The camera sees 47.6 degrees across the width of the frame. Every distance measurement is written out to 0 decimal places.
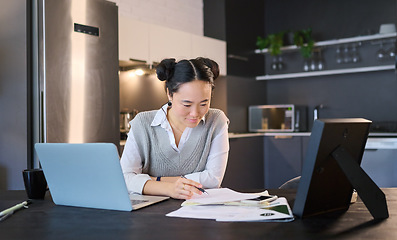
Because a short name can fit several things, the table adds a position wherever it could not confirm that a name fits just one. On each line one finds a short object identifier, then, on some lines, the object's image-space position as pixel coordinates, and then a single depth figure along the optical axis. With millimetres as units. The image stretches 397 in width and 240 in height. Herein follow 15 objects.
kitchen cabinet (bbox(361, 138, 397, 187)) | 4160
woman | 1919
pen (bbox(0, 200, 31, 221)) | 1293
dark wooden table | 1065
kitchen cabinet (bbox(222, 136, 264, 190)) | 4652
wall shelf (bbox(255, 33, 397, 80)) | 4805
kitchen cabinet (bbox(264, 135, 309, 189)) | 4949
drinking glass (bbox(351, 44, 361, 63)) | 4910
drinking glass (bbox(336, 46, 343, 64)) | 5016
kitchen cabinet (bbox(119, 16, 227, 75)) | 3725
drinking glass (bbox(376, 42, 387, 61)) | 4711
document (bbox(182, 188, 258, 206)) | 1416
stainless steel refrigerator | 2945
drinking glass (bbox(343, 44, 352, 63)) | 4969
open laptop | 1330
